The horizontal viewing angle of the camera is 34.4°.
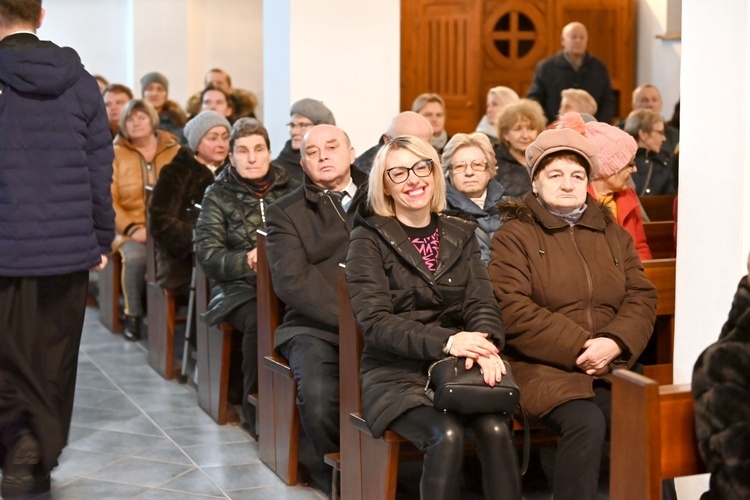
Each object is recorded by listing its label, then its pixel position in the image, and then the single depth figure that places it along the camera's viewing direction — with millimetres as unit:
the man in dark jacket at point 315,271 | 4254
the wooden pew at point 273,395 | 4500
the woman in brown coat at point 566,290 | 3756
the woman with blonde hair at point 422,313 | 3477
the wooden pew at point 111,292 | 7281
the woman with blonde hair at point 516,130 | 6090
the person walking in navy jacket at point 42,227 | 4066
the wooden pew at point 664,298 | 4203
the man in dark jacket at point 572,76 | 9641
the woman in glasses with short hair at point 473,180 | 4656
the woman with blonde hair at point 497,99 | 7875
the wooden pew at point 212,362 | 5359
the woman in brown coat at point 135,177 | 7152
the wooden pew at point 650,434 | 2562
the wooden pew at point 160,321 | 6230
